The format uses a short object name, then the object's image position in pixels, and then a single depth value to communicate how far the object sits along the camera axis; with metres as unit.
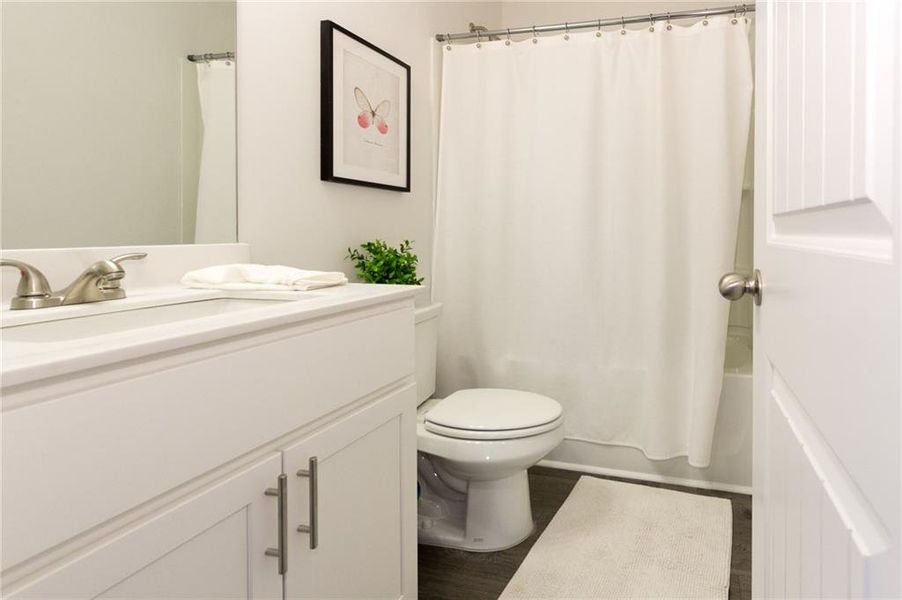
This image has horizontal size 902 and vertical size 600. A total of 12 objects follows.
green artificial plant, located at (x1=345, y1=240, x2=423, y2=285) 2.16
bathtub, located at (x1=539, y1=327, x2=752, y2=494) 2.57
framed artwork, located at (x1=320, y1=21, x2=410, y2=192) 2.03
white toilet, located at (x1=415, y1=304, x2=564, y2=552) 2.01
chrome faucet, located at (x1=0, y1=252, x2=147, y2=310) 1.15
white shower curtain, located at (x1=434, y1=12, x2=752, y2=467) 2.48
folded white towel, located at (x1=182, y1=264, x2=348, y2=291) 1.48
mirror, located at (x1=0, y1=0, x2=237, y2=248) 1.23
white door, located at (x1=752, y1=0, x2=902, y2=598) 0.43
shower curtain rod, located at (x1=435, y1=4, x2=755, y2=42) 2.43
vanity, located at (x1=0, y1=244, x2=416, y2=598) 0.73
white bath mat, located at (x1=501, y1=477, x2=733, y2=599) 1.88
